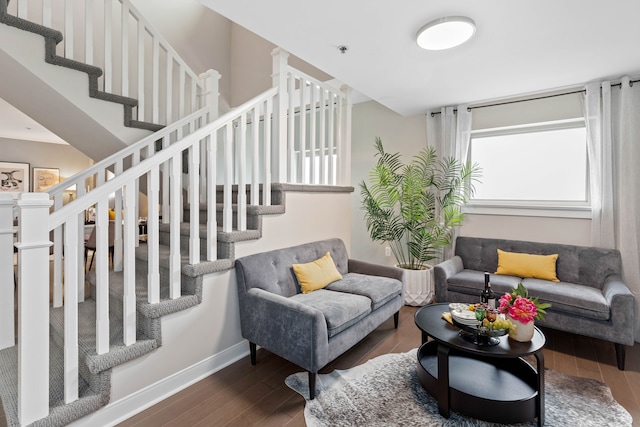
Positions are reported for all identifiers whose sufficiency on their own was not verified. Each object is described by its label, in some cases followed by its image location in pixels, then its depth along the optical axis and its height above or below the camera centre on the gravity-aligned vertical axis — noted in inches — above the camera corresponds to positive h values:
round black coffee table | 66.9 -39.4
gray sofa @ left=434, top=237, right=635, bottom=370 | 93.7 -24.9
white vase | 71.9 -26.3
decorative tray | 71.1 -27.4
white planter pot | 142.0 -31.7
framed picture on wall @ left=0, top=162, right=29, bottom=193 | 265.0 +37.8
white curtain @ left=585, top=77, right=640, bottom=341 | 113.3 +16.3
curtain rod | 116.8 +50.0
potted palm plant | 144.3 +6.3
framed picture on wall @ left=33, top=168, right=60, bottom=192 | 283.3 +39.0
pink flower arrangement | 71.2 -20.9
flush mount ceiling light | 79.3 +48.4
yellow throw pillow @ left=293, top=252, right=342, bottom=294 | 104.5 -19.3
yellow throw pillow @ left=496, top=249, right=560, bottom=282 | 120.4 -19.5
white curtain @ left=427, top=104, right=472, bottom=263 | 148.7 +40.3
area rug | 69.7 -44.6
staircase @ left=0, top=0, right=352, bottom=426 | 56.1 -6.9
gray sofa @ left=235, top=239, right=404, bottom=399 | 77.5 -25.1
